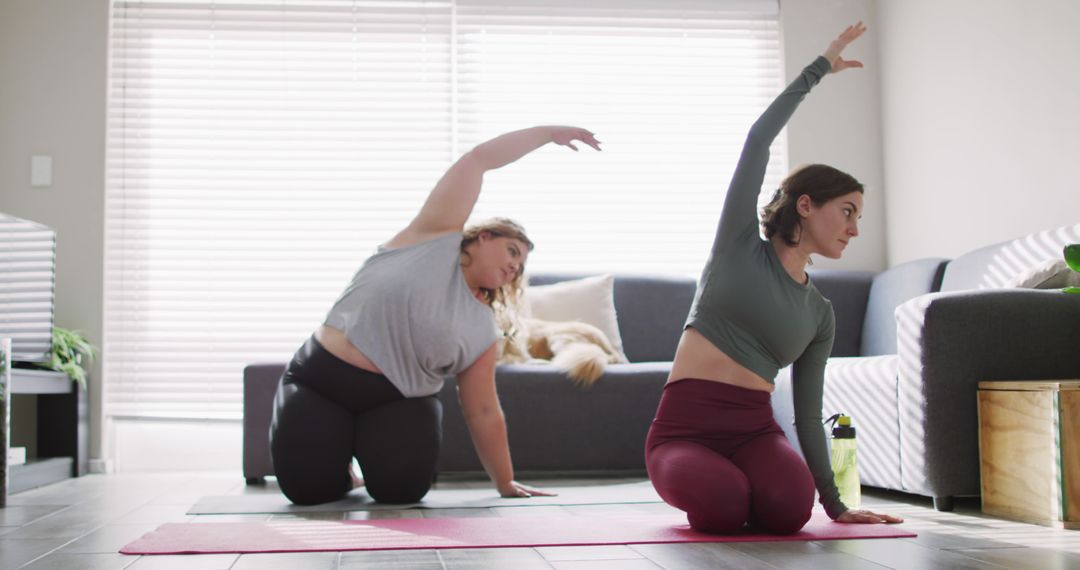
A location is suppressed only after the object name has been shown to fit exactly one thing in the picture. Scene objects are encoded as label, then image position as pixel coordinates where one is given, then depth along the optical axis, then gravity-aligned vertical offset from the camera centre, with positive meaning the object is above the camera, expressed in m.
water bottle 2.71 -0.33
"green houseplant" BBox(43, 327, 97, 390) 4.09 -0.08
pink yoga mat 2.07 -0.42
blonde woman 2.78 -0.06
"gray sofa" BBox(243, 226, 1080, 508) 2.71 -0.15
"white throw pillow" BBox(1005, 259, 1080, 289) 2.92 +0.14
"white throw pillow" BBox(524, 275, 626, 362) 4.35 +0.11
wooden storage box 2.37 -0.29
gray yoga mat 2.79 -0.47
